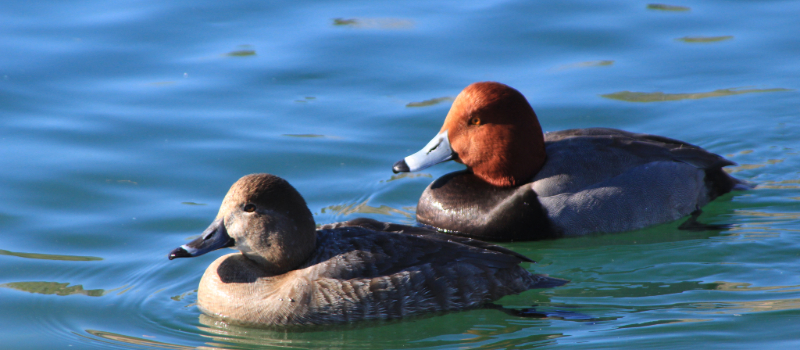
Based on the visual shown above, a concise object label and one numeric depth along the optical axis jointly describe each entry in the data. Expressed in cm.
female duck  1120
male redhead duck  1468
